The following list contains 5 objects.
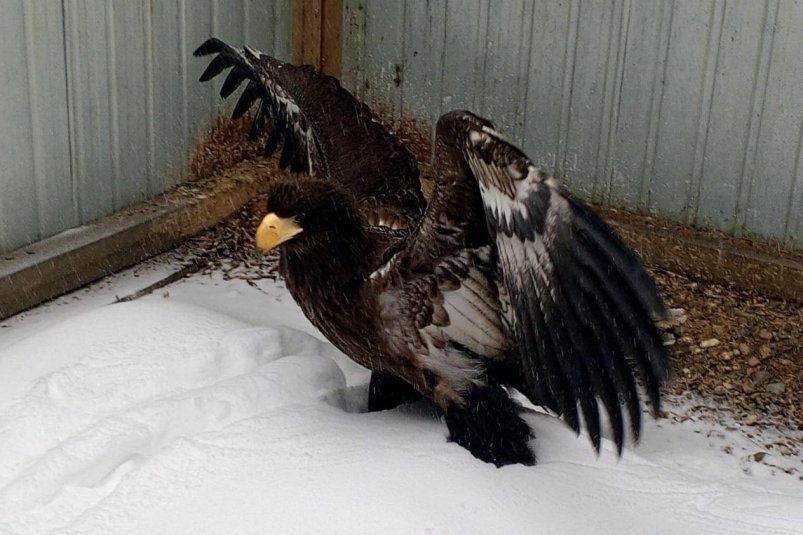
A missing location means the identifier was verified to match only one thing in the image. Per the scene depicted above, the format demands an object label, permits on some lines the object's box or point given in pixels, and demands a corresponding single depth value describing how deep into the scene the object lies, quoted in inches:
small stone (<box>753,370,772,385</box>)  167.6
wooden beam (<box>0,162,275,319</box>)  165.3
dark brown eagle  113.8
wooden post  213.8
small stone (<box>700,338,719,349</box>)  174.1
